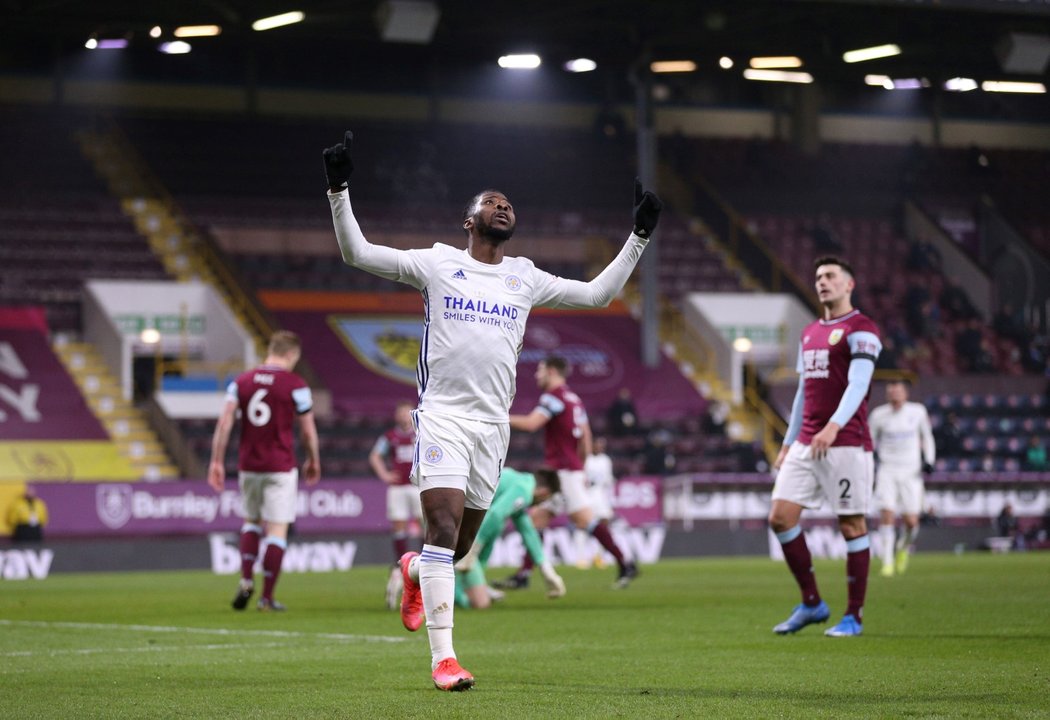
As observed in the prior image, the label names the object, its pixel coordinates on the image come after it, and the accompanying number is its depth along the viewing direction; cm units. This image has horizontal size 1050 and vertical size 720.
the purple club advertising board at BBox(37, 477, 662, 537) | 2620
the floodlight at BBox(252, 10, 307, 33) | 3105
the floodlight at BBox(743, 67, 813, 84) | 3778
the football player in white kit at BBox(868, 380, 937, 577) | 2156
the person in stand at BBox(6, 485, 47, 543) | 2552
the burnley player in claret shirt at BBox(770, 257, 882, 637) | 1097
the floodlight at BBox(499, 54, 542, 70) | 3503
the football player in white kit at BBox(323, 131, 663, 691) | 795
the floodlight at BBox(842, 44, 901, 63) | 3431
